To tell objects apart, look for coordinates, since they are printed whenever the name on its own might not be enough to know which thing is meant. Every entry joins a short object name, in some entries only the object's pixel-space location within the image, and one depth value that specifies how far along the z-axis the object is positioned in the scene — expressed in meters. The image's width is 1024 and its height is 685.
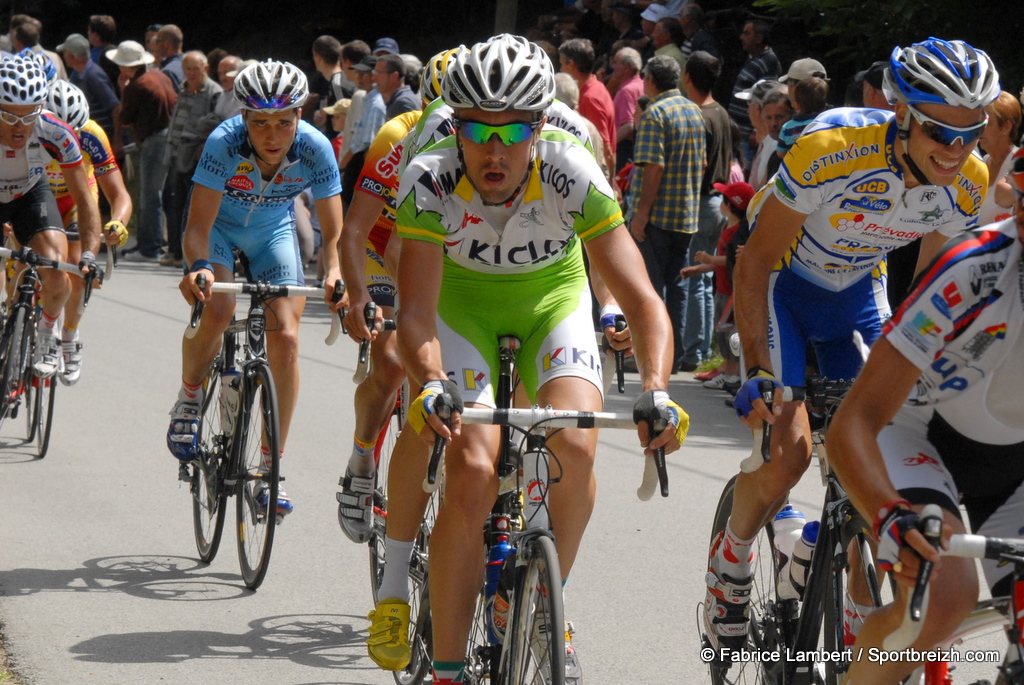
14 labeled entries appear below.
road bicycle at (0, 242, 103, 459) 16.25
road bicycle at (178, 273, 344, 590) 12.11
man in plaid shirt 21.81
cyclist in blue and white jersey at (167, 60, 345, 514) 12.63
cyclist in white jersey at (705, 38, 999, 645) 7.77
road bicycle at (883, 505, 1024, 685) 5.29
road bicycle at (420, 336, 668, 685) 6.94
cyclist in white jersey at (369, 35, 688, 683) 7.85
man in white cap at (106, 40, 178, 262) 34.59
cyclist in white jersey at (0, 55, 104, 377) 15.19
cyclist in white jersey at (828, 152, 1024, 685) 5.88
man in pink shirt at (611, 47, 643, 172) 25.67
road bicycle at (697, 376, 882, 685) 7.55
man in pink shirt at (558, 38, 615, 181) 24.41
